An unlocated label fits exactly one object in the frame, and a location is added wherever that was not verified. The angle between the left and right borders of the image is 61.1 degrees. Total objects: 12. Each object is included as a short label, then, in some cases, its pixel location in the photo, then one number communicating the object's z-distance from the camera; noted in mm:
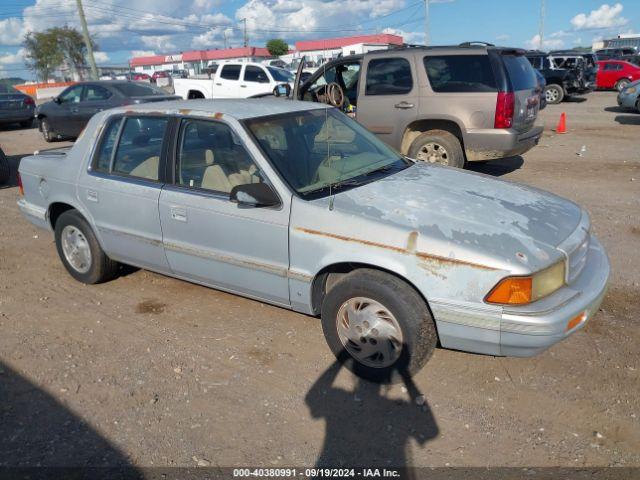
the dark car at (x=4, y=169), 9180
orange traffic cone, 13634
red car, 23297
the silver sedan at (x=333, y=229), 2963
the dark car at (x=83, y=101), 12812
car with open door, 7535
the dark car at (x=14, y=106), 17391
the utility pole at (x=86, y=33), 30828
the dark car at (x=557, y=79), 20656
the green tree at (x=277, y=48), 72000
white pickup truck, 16984
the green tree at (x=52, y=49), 62312
